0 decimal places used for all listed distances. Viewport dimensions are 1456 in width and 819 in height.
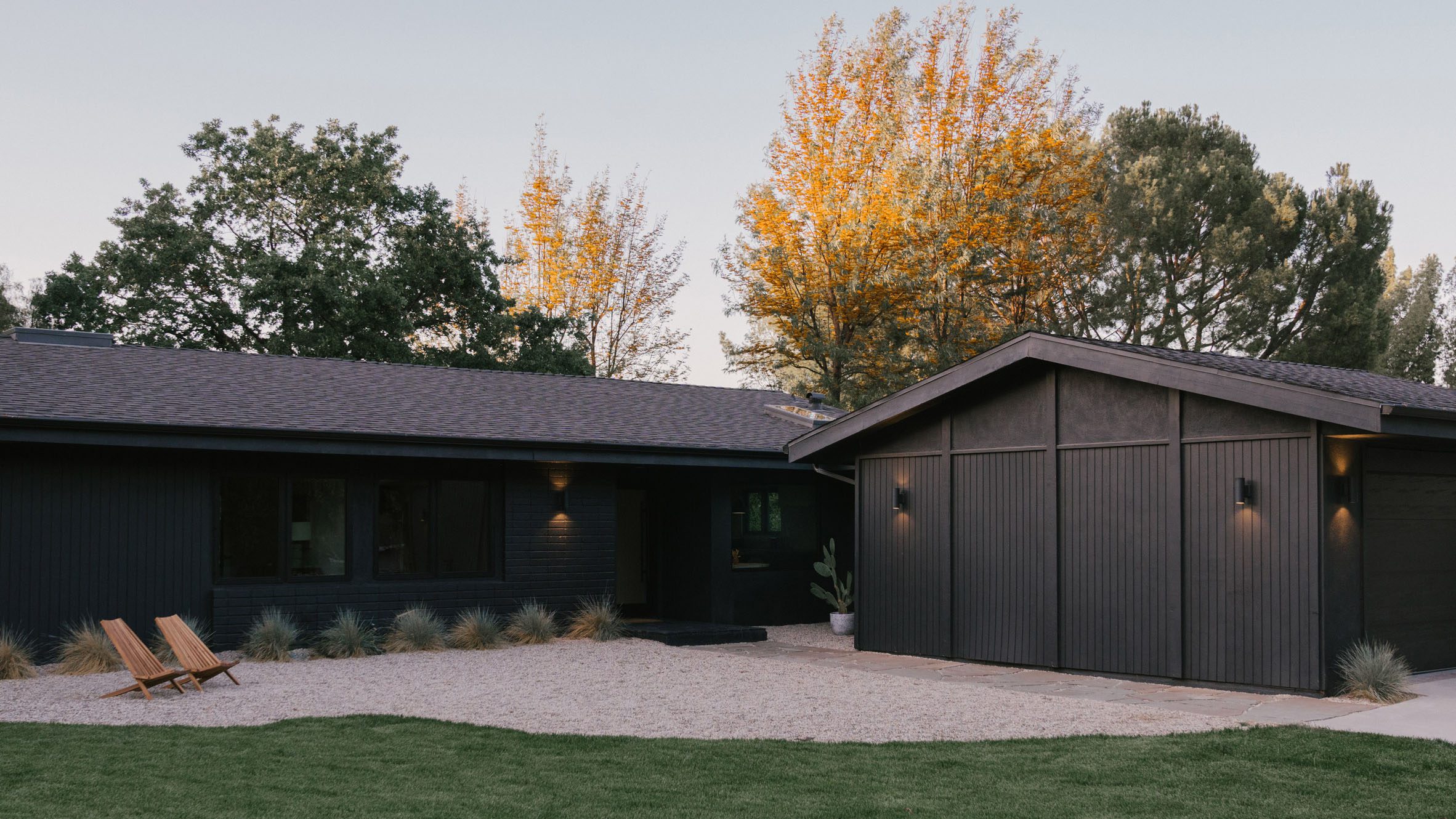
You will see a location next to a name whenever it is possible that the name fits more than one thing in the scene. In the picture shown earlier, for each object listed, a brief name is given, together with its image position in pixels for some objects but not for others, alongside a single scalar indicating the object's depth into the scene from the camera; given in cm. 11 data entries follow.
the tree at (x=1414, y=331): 3425
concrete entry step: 1402
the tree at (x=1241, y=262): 2645
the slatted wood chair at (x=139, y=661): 928
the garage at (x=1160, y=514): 948
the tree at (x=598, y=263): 3002
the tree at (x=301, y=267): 2458
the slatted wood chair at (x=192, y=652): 972
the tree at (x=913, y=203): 2400
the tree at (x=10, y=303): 3734
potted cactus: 1514
